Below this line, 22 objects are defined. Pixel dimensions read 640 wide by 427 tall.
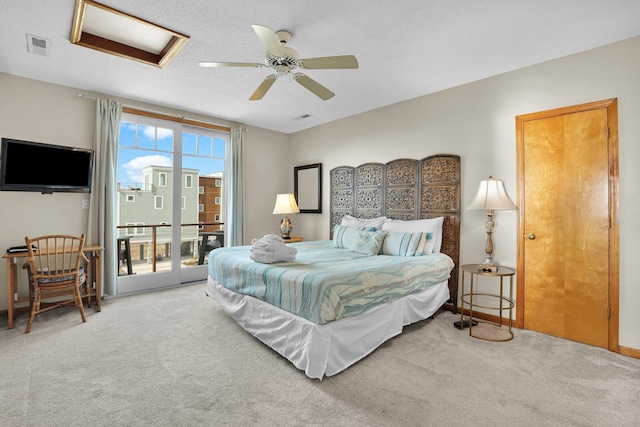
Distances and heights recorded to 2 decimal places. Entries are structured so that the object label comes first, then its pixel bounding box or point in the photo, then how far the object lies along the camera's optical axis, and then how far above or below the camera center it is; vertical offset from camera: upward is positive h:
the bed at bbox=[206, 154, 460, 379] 2.30 -0.55
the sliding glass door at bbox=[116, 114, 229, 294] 4.48 +0.20
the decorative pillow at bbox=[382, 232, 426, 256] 3.44 -0.33
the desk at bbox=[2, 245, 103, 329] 3.15 -0.72
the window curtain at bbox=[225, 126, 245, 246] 5.35 +0.39
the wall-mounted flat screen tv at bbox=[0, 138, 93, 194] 3.40 +0.52
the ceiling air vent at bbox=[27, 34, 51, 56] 2.77 +1.55
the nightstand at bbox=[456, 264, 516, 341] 2.99 -0.96
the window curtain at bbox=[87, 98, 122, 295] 4.03 +0.30
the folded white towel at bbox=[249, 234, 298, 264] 2.96 -0.37
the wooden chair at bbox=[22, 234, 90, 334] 3.10 -0.70
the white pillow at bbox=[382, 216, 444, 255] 3.59 -0.17
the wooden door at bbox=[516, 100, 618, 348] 2.77 -0.08
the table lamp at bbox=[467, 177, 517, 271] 3.09 +0.13
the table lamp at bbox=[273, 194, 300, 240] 5.25 +0.09
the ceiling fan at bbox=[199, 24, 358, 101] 2.26 +1.24
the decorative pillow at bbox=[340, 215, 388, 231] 4.23 -0.11
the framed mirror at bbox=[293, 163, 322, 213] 5.56 +0.50
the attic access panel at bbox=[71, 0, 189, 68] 2.45 +1.62
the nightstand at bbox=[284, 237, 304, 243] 5.23 -0.45
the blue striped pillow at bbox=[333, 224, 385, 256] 3.62 -0.32
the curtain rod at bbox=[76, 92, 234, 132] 4.32 +1.47
